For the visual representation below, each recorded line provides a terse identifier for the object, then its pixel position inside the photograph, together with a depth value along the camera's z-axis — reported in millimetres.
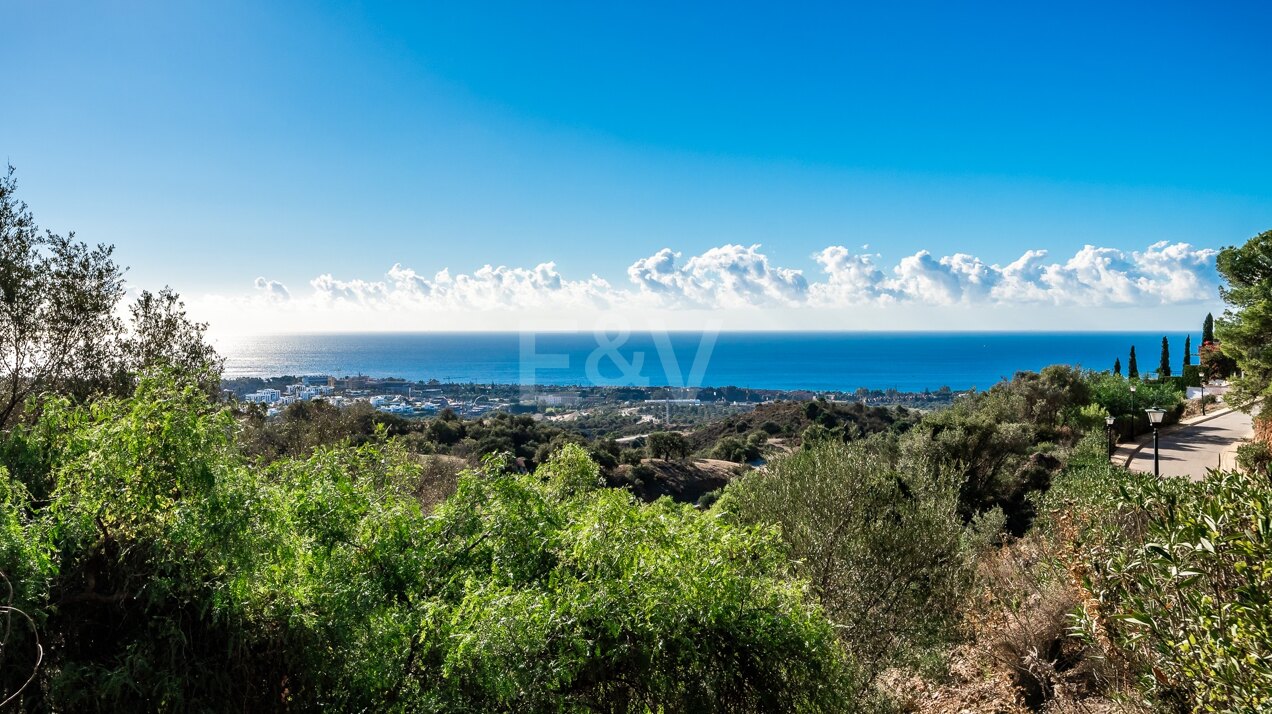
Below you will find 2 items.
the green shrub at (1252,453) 15977
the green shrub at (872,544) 9062
